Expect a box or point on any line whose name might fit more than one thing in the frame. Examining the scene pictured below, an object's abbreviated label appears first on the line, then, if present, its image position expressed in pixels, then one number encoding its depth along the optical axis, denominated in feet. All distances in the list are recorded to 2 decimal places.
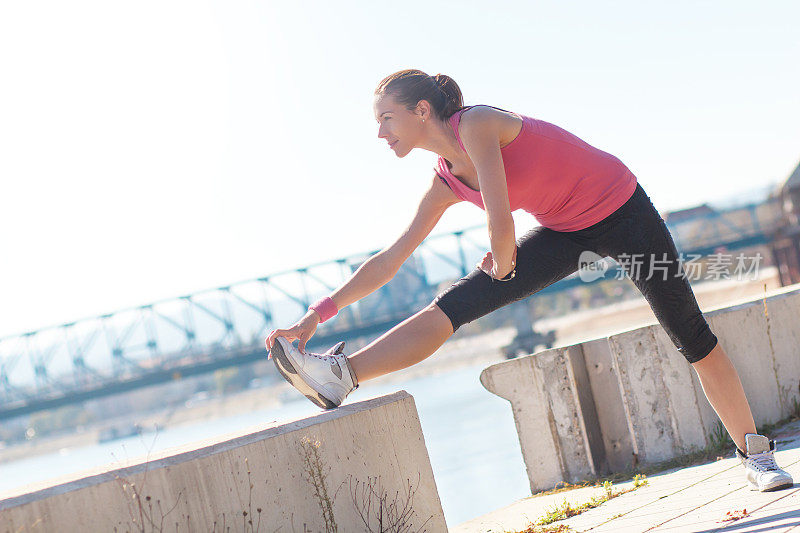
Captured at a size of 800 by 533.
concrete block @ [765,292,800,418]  26.89
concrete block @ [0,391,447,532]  13.57
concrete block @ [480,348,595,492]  25.61
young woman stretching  16.70
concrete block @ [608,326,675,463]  24.72
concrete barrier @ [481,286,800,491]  24.77
